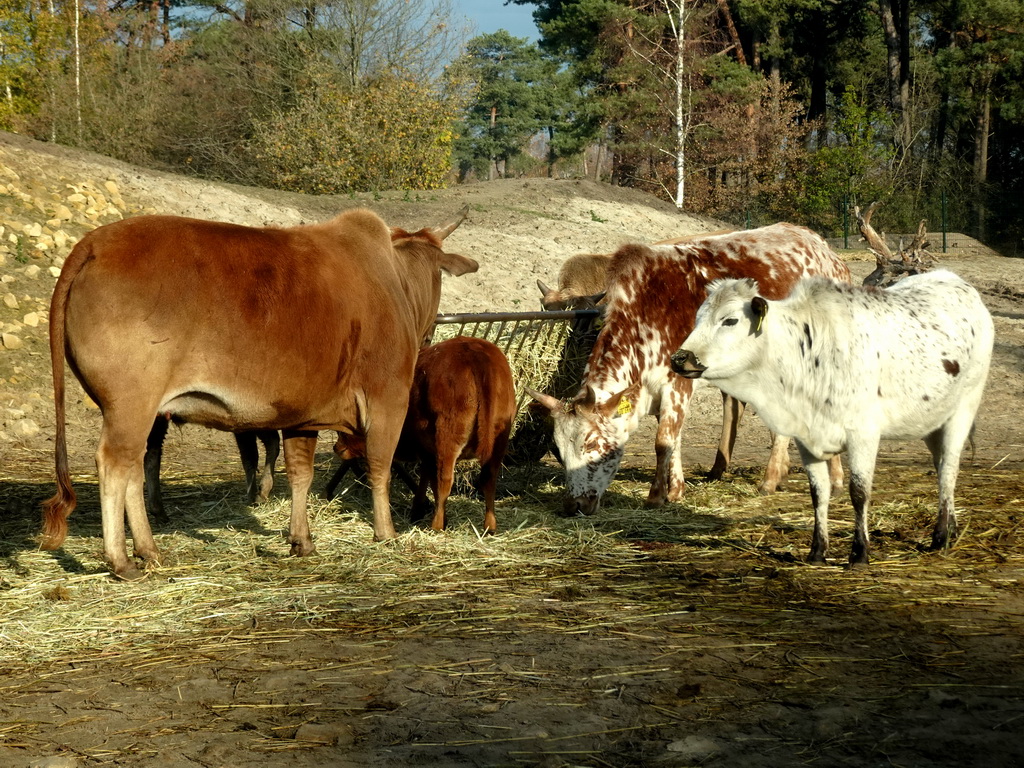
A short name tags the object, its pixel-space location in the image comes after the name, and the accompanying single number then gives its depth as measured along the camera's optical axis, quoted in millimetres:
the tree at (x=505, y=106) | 69875
